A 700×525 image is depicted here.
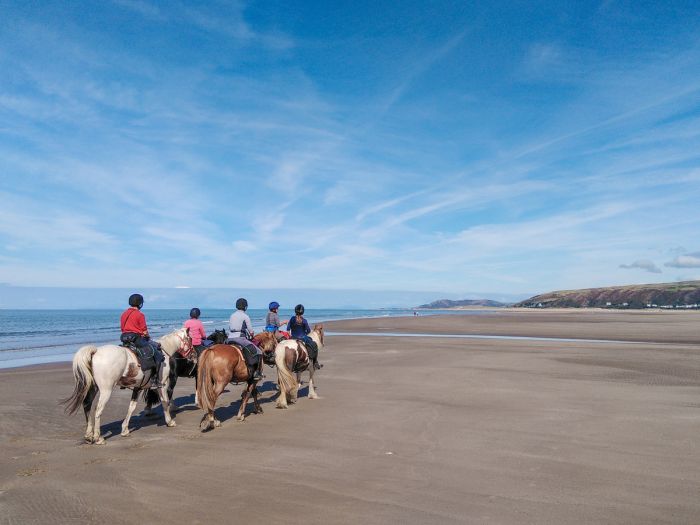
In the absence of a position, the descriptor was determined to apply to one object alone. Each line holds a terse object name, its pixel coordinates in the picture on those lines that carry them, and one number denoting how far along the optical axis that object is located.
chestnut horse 8.38
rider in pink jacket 10.60
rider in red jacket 8.49
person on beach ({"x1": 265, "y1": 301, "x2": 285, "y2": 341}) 12.21
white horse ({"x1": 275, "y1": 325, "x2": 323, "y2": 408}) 10.20
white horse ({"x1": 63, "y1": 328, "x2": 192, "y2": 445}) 7.50
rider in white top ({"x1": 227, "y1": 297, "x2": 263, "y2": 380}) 9.52
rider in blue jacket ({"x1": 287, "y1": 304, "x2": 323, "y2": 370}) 11.59
